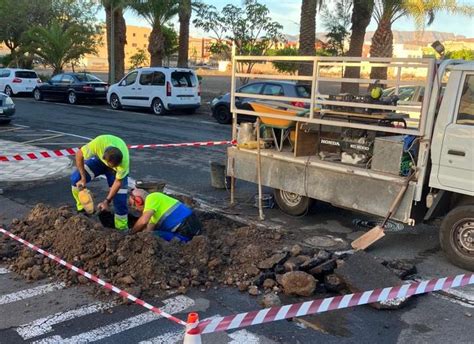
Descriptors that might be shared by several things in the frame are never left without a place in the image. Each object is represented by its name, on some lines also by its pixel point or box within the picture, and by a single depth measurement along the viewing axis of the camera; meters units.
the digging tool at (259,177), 7.47
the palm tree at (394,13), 18.84
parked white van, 20.48
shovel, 5.96
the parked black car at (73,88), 24.55
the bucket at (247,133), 8.02
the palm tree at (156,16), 25.75
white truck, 5.70
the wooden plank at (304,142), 7.27
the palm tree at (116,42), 27.83
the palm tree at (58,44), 35.66
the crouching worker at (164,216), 5.92
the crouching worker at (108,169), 6.16
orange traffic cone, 3.00
